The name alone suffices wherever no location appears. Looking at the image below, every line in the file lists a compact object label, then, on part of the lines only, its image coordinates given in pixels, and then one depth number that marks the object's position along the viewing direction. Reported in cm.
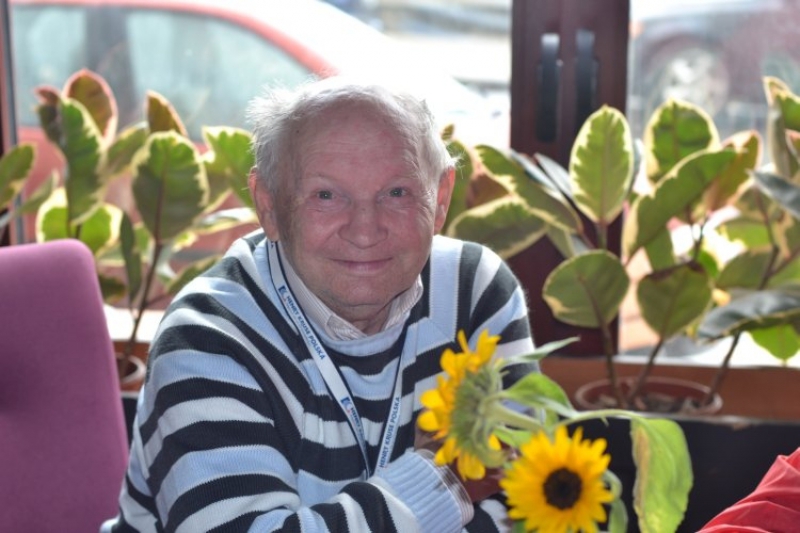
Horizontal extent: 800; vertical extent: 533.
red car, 257
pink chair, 148
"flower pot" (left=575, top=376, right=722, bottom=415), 229
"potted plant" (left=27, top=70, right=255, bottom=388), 234
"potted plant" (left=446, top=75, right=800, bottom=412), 208
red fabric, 116
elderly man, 118
